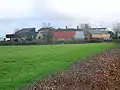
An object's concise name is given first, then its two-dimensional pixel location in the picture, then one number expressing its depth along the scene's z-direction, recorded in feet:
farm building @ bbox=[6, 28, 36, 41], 210.21
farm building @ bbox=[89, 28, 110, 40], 227.33
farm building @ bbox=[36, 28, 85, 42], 190.80
